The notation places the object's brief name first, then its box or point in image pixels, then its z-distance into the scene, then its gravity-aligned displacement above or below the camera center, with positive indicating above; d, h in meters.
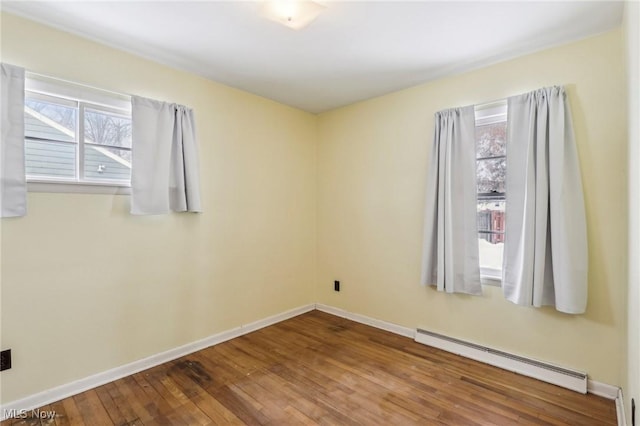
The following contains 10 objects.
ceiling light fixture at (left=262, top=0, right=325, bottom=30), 1.85 +1.21
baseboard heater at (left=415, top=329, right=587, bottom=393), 2.25 -1.20
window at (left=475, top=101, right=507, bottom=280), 2.65 +0.24
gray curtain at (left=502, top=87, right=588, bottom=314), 2.21 +0.02
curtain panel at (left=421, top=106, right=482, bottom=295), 2.72 +0.04
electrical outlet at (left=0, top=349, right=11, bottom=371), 1.93 -0.92
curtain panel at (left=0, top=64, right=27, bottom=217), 1.89 +0.39
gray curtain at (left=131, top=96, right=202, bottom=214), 2.42 +0.41
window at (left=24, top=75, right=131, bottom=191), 2.07 +0.53
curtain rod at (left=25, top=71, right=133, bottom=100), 2.04 +0.88
